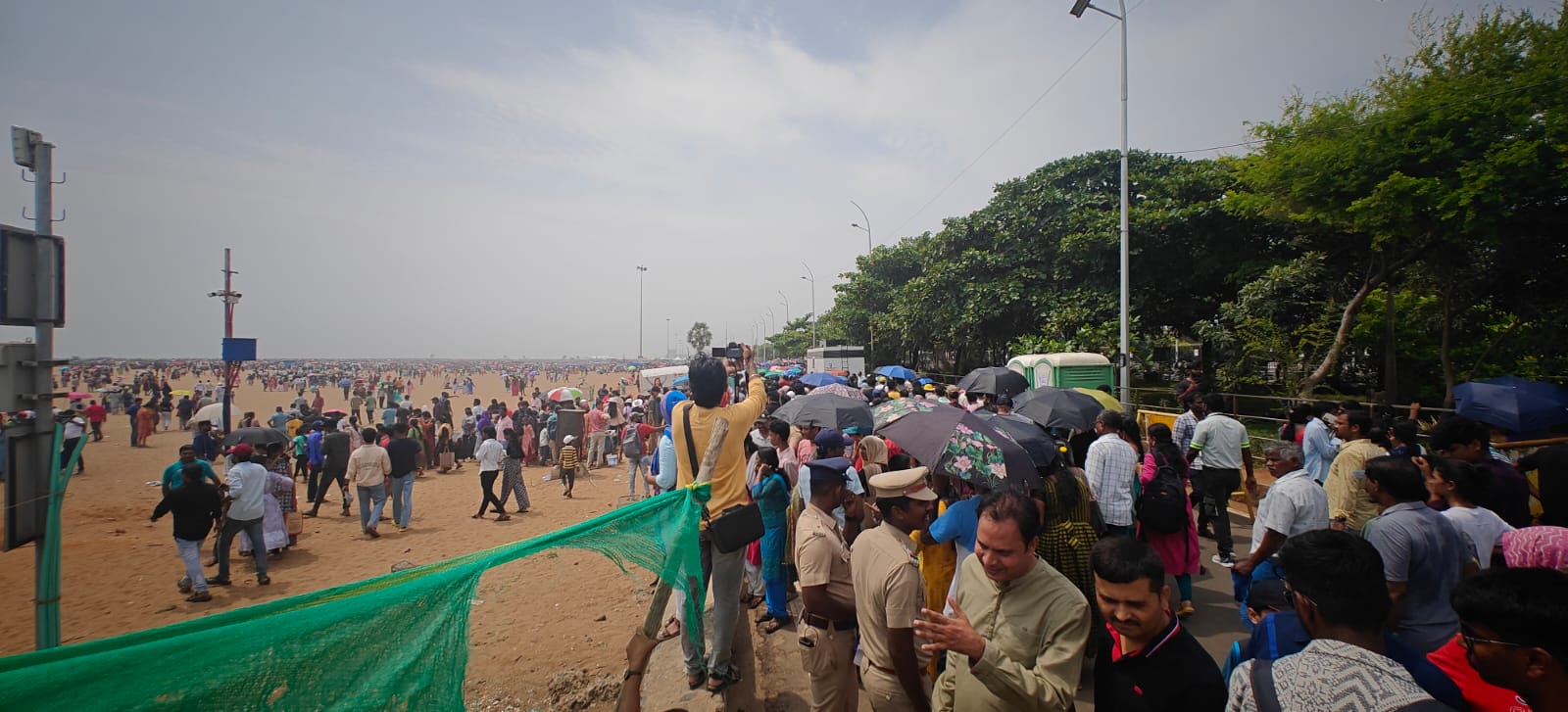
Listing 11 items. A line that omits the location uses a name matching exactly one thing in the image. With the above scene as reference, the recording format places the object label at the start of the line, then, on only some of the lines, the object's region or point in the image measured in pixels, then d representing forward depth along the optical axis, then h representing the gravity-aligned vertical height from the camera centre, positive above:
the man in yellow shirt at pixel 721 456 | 3.52 -0.56
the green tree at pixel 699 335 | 102.03 +4.23
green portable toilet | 13.72 -0.26
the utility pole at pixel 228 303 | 15.43 +1.46
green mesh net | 1.23 -0.70
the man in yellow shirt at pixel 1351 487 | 4.12 -0.91
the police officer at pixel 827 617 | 2.73 -1.20
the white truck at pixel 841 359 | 29.05 -0.01
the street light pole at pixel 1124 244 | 11.78 +2.35
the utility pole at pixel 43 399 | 3.10 -0.21
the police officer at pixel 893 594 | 2.32 -0.93
